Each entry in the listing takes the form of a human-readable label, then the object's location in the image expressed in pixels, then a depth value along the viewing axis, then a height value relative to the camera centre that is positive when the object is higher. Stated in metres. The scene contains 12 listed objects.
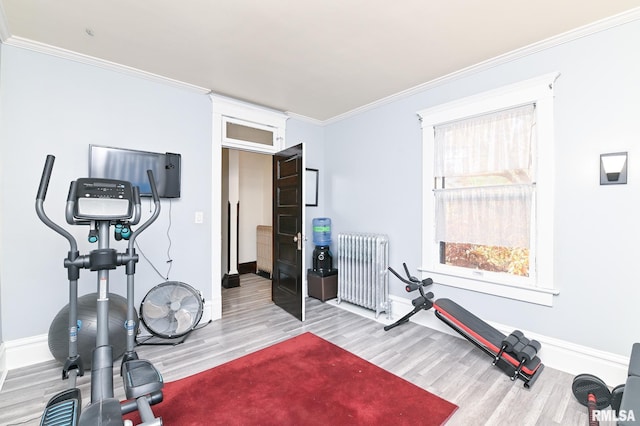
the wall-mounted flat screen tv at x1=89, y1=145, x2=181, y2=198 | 2.69 +0.48
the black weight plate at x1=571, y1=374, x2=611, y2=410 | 1.78 -1.20
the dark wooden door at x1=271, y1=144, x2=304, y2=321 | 3.49 -0.26
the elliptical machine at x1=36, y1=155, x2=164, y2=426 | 1.63 -0.40
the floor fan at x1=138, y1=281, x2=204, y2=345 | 2.75 -1.03
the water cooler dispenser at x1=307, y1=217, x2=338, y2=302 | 4.14 -0.87
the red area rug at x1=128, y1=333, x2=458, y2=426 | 1.79 -1.34
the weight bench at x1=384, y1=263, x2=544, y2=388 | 2.16 -1.10
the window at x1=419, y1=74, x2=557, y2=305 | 2.45 +0.20
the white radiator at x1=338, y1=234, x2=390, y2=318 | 3.54 -0.79
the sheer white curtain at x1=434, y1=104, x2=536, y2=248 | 2.57 +0.35
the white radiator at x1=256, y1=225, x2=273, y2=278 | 5.52 -0.75
